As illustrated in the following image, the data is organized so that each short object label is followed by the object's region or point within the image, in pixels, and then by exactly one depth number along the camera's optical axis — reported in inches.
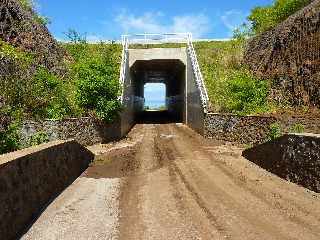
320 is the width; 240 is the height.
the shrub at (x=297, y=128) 429.2
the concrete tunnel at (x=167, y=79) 881.9
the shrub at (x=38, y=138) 448.2
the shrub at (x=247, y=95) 581.4
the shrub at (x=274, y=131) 449.1
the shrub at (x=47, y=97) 535.3
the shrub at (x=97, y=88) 560.9
